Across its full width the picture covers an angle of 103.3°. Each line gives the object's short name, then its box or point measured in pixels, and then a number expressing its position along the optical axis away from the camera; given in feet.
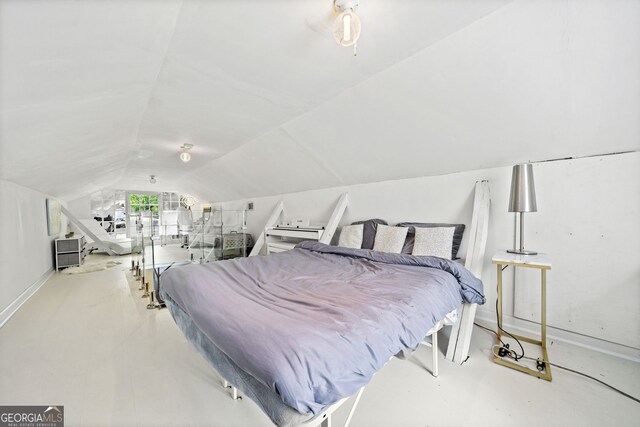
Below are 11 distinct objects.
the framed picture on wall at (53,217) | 14.61
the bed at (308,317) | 2.84
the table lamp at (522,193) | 6.59
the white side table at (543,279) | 5.71
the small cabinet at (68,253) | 15.57
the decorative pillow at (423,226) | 8.38
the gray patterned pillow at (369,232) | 10.14
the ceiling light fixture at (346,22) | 4.33
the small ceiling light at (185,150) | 12.36
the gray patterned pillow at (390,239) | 9.05
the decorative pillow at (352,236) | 10.30
